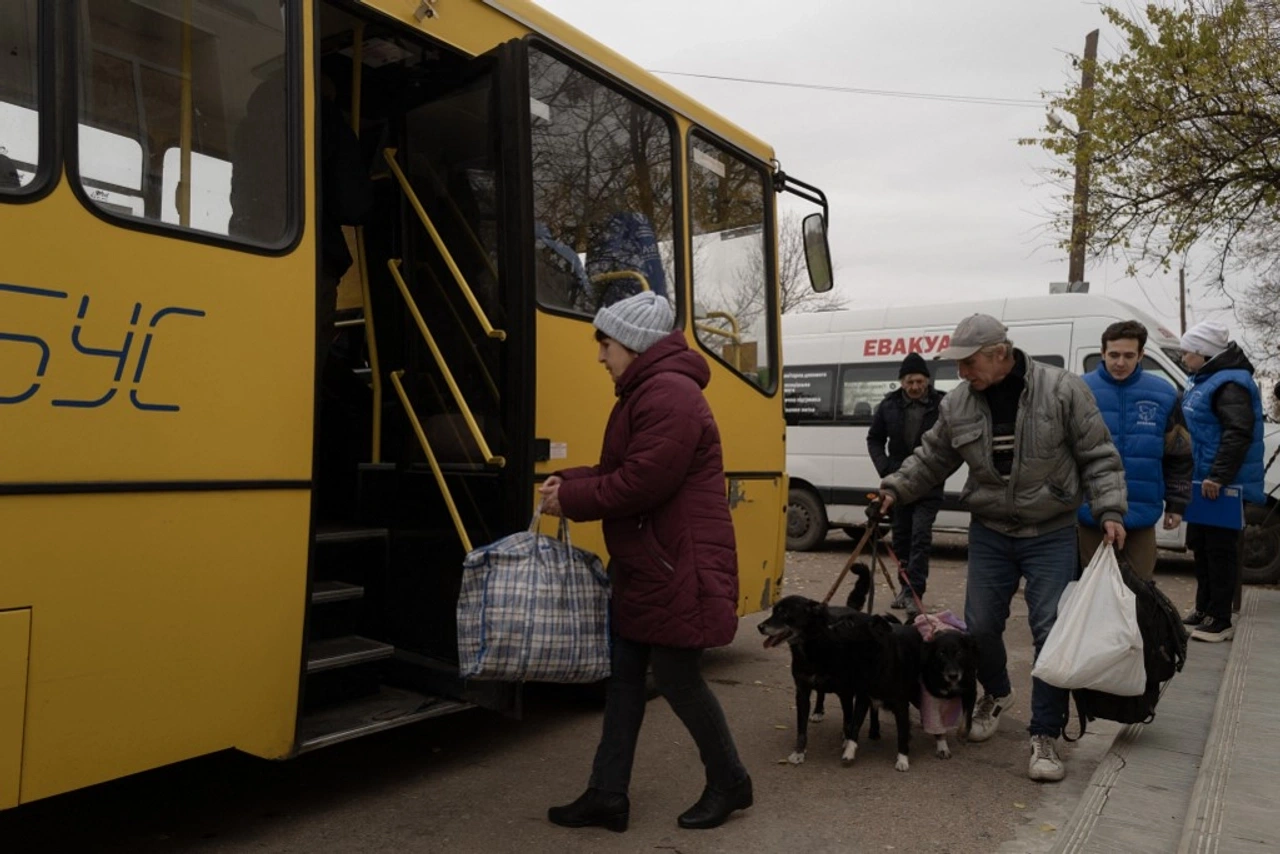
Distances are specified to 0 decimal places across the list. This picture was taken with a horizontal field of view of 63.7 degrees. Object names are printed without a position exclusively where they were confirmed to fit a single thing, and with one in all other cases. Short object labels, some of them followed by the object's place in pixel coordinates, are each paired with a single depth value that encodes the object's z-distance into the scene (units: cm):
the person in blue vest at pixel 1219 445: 683
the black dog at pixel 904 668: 437
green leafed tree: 1092
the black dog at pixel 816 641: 430
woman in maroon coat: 341
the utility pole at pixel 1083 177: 1221
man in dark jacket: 795
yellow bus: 273
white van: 1055
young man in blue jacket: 537
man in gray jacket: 436
